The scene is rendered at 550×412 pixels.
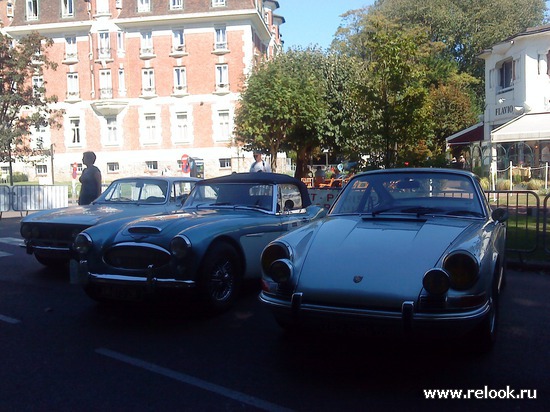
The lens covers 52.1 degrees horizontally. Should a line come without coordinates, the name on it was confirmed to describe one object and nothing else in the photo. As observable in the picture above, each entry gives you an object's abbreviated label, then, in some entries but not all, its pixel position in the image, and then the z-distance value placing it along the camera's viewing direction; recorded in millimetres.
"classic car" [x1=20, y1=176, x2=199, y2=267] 8109
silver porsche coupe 4070
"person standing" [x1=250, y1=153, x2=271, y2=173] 12795
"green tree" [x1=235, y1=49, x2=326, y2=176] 24484
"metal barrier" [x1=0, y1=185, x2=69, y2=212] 19016
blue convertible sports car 5773
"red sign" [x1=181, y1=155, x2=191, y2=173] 34341
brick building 44500
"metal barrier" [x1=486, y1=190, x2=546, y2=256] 9617
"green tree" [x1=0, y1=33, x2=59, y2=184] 24219
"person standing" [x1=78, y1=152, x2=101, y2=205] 10664
